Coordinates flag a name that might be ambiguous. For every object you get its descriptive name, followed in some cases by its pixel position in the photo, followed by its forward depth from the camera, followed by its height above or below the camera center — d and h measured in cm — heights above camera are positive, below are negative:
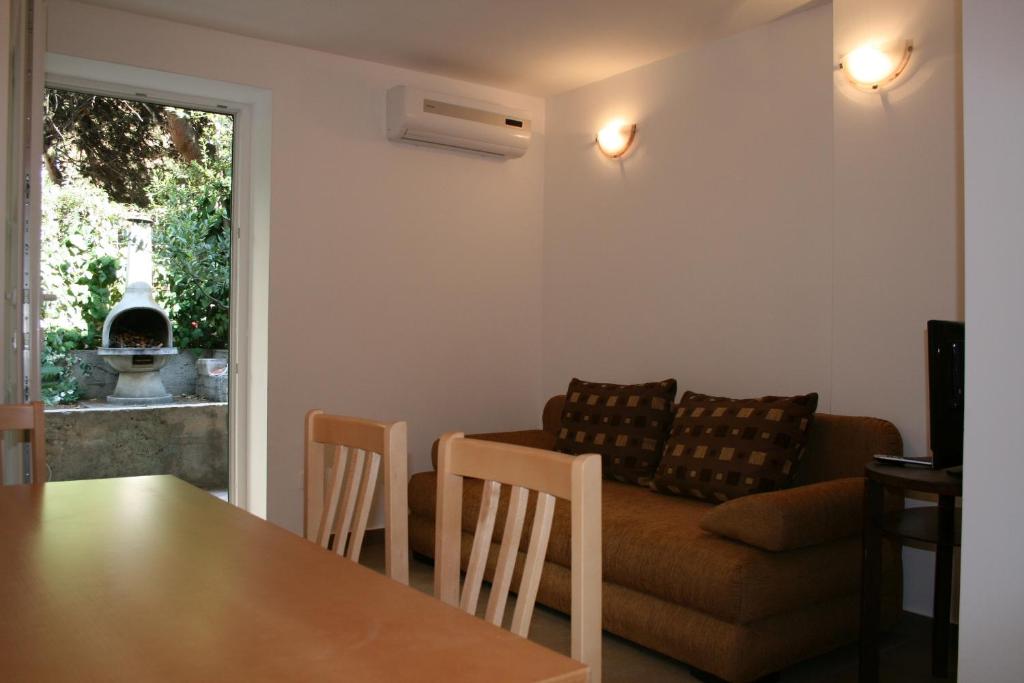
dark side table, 246 -55
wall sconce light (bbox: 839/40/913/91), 328 +109
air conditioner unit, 443 +118
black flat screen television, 237 -10
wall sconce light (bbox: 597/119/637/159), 454 +111
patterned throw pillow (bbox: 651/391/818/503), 321 -38
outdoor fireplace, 403 +2
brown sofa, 262 -72
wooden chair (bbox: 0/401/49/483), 217 -21
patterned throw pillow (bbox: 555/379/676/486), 381 -36
